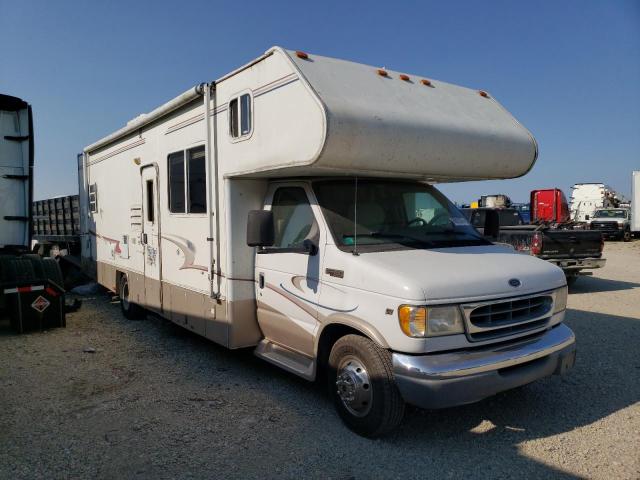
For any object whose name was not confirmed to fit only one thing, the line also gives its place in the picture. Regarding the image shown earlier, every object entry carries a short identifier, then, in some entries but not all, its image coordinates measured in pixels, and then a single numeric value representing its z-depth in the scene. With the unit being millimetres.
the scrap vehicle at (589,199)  34469
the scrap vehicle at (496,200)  24227
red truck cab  19891
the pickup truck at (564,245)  10742
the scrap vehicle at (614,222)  27859
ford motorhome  3705
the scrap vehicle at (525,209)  28941
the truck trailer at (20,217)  7707
